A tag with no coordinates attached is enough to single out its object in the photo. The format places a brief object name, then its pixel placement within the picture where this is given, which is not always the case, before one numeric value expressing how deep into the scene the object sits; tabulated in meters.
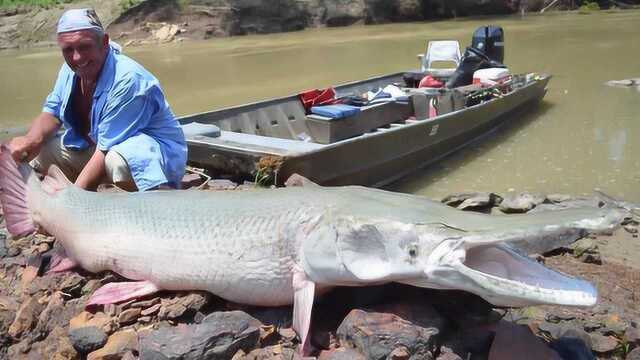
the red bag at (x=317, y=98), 8.88
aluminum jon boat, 6.25
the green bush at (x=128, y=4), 28.91
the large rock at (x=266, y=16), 30.38
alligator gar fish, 2.43
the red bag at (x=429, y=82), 10.87
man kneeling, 3.98
